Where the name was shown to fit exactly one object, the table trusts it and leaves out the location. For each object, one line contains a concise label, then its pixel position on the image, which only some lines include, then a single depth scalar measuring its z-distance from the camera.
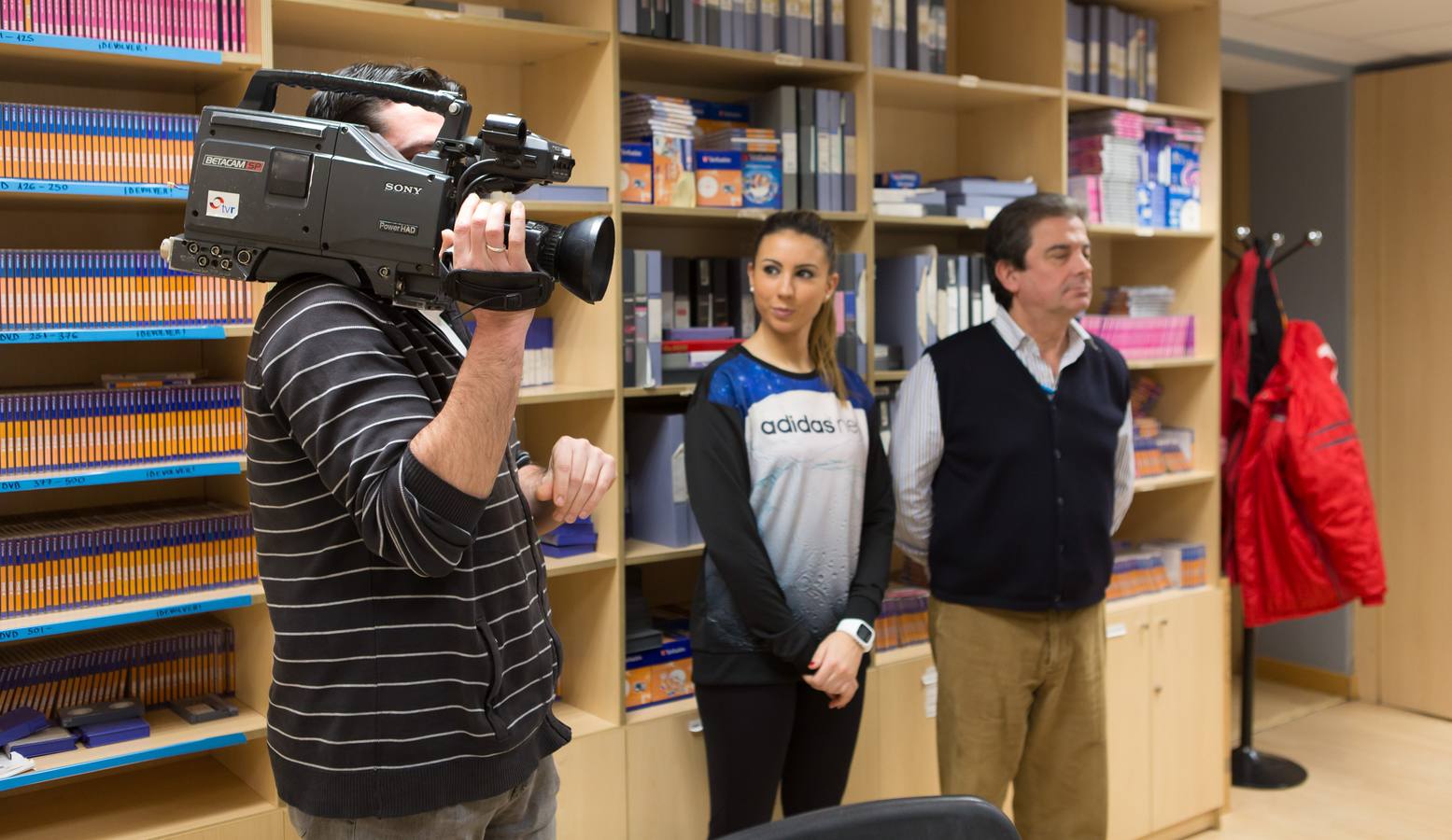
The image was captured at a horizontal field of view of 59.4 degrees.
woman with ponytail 2.43
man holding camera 1.24
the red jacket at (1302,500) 4.03
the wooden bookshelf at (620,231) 2.29
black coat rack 4.14
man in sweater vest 2.67
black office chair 1.21
